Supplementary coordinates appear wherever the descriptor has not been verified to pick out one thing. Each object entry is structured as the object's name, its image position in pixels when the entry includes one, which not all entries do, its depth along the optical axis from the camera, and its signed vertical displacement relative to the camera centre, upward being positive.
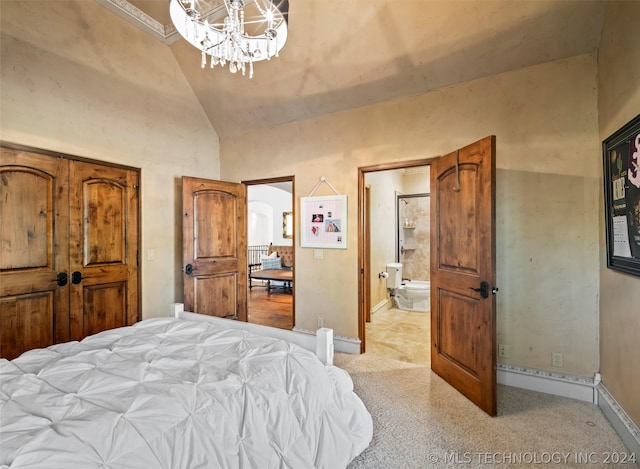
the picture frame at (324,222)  3.26 +0.15
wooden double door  2.35 -0.11
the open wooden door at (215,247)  3.44 -0.15
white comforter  0.88 -0.61
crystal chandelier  1.80 +1.35
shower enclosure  5.86 -0.01
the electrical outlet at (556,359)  2.34 -1.01
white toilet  4.80 -0.96
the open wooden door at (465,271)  2.08 -0.30
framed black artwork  1.69 +0.23
